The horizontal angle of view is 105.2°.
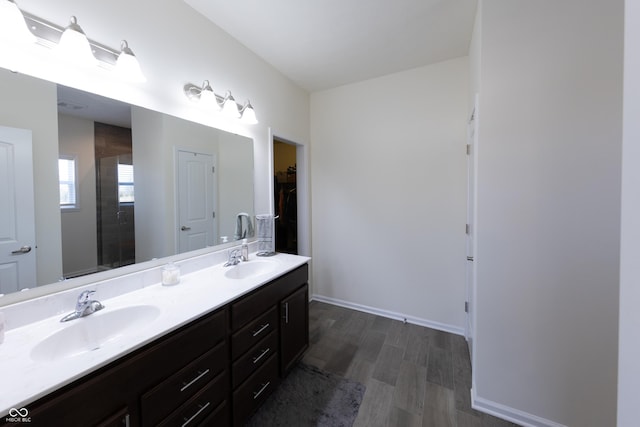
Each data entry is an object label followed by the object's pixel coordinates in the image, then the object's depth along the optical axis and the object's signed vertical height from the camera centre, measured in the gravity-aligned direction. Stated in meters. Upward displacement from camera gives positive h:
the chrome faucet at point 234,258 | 1.92 -0.39
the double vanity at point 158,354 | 0.76 -0.56
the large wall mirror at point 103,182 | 1.09 +0.17
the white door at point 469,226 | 2.03 -0.16
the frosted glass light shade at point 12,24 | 0.97 +0.76
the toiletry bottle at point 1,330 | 0.91 -0.44
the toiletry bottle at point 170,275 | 1.50 -0.40
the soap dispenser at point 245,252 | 2.04 -0.36
